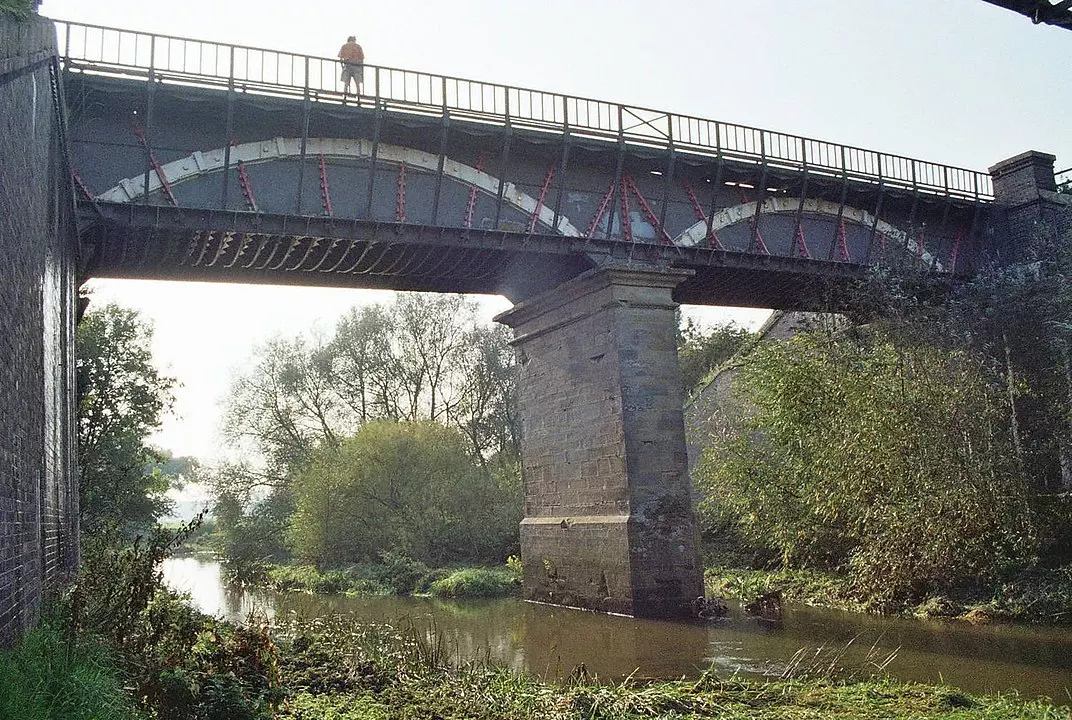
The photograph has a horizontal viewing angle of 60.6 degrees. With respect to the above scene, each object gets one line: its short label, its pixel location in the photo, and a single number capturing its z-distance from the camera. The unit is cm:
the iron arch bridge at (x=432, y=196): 1327
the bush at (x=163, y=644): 580
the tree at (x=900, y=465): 1355
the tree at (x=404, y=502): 2570
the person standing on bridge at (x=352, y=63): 1433
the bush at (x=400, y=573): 2314
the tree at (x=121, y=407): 2327
